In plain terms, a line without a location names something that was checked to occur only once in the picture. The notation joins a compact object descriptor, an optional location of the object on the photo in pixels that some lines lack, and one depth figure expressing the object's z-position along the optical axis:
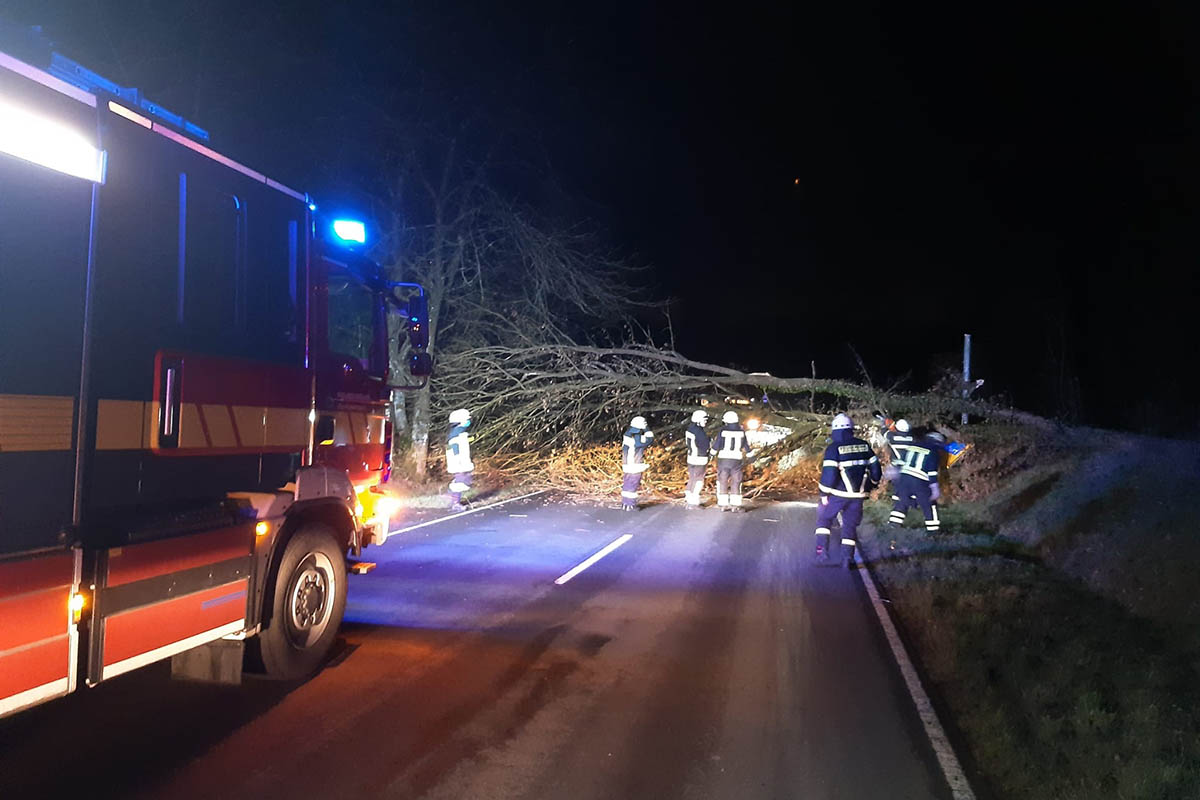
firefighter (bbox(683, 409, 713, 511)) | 14.51
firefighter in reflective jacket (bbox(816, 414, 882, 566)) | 9.52
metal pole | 19.66
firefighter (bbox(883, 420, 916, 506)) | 11.38
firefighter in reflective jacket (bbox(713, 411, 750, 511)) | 14.08
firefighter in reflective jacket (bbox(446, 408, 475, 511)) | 13.18
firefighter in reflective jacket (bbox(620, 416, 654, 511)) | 14.16
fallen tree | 16.12
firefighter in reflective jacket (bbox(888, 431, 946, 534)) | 11.06
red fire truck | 3.24
